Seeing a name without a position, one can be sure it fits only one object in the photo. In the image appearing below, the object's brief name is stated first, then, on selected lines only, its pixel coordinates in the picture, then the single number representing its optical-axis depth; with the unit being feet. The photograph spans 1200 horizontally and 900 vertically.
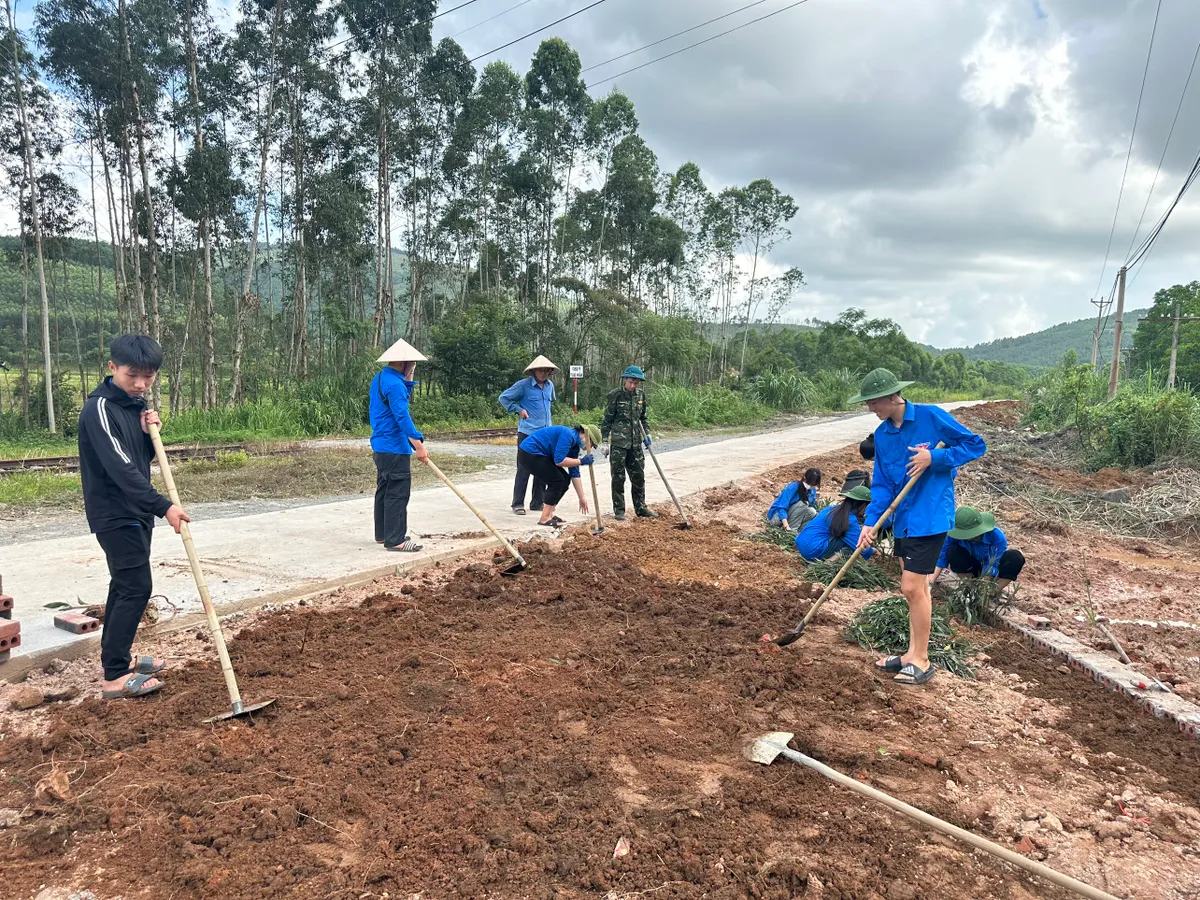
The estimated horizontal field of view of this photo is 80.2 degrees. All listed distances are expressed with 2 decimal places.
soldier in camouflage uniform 24.94
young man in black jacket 10.36
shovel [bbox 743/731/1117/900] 6.60
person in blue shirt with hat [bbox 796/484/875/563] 18.70
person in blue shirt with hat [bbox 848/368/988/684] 11.93
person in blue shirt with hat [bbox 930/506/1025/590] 15.99
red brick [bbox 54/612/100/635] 12.59
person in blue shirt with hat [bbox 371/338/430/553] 19.39
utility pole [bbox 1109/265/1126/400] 62.59
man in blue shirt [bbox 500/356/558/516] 26.11
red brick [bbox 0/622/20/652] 11.28
